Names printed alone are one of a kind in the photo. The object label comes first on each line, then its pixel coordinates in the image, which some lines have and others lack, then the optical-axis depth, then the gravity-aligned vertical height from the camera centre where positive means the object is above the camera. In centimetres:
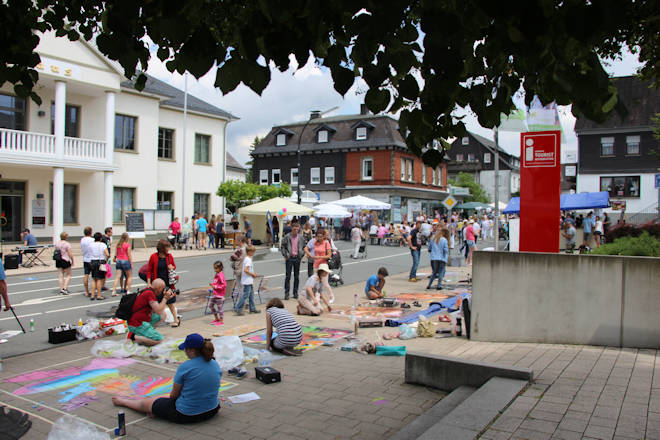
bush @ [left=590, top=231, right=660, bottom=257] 809 -34
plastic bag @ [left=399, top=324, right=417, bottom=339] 843 -182
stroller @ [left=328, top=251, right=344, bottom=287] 1483 -141
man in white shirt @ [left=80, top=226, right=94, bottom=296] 1229 -77
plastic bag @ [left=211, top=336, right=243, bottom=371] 695 -183
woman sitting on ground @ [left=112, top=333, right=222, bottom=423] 503 -169
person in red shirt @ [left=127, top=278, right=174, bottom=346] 797 -155
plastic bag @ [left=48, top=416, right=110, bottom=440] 421 -176
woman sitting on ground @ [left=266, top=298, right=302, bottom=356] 766 -165
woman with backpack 1268 -103
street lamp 2530 +555
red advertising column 878 +60
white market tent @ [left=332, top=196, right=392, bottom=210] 3000 +121
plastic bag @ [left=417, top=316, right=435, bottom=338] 834 -173
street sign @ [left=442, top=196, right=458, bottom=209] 3046 +135
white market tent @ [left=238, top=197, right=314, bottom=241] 2381 +68
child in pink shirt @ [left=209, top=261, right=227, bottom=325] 982 -148
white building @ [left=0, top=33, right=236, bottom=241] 2230 +356
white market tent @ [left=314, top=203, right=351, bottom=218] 2919 +73
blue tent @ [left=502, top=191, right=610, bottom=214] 2007 +100
